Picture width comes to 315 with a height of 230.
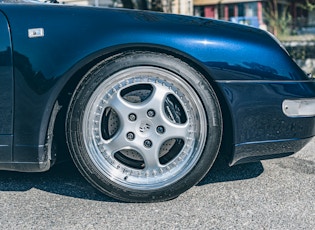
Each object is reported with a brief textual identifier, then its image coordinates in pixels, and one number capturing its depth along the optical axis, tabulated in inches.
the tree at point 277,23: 398.3
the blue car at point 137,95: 90.9
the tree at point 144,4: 458.0
